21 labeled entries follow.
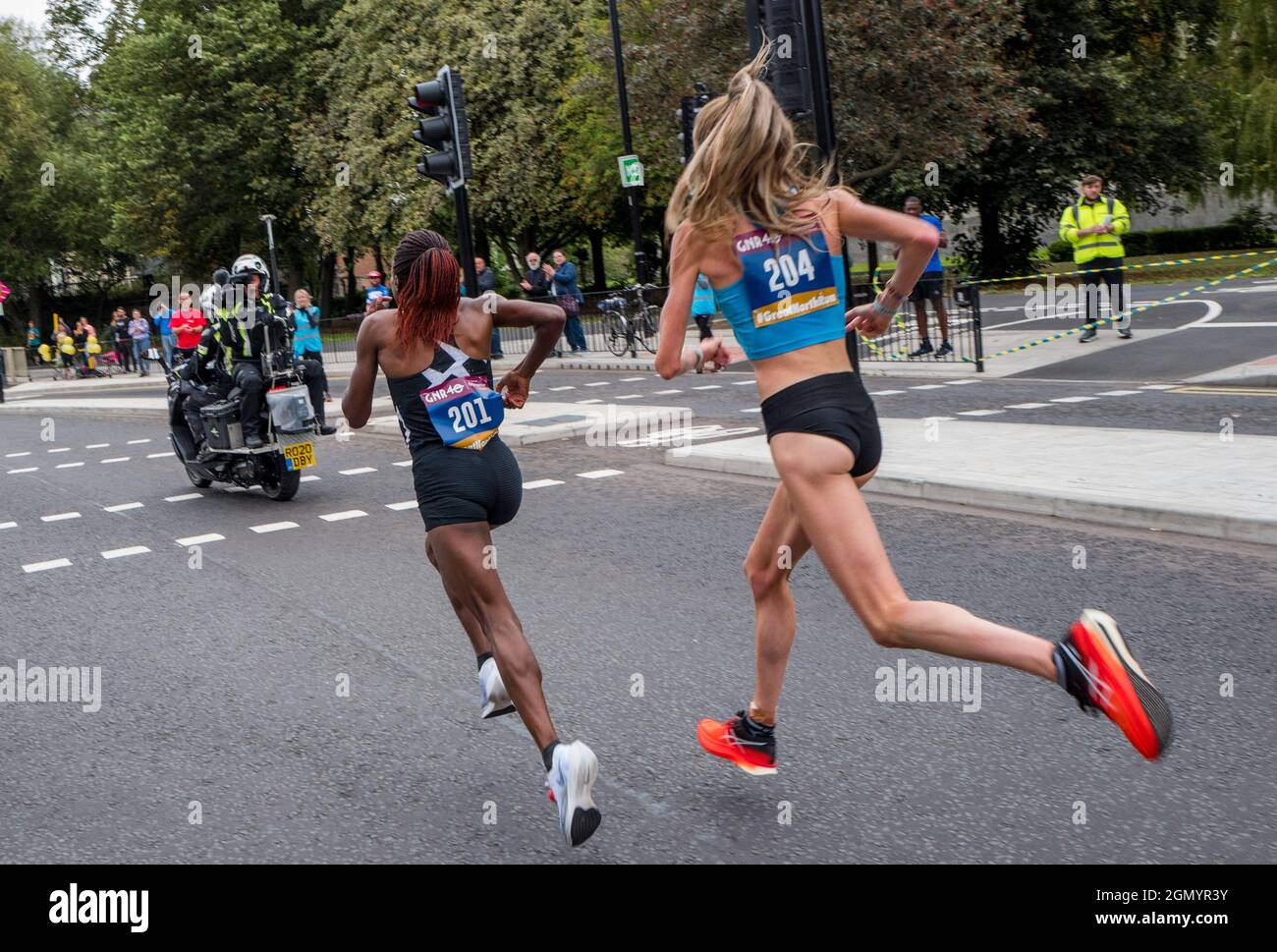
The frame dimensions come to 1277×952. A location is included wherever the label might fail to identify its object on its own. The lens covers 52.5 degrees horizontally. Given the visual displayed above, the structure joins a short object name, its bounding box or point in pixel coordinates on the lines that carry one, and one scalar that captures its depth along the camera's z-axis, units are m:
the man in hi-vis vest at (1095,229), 15.76
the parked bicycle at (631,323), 22.47
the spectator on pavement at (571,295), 22.89
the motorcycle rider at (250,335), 10.46
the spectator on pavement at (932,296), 15.95
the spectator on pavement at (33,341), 44.34
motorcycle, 10.13
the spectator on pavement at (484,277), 19.58
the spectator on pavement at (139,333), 35.59
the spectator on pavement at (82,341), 39.78
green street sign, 23.67
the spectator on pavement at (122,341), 37.81
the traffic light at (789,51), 9.16
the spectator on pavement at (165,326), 18.64
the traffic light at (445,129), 11.56
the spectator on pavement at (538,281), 23.69
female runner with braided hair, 4.02
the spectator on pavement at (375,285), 16.27
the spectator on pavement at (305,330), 17.51
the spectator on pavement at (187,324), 16.39
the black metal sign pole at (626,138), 24.94
